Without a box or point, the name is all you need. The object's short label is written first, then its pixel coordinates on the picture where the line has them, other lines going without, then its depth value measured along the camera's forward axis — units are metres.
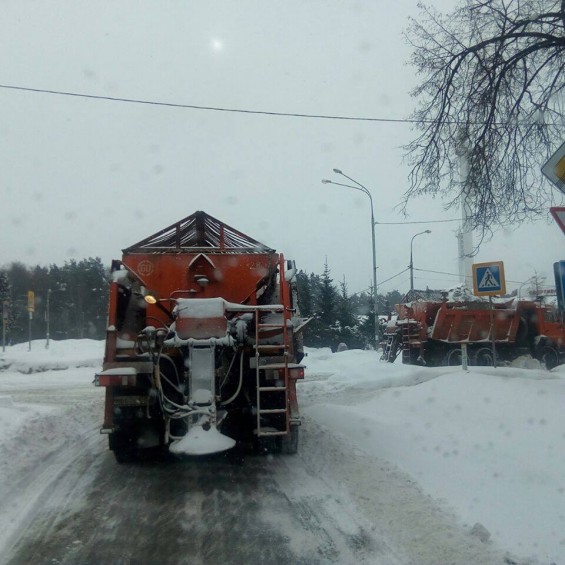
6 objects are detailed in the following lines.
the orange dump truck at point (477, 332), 20.56
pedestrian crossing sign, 11.85
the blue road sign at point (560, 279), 5.09
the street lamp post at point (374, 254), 27.92
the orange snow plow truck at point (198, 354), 7.02
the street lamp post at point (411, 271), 41.25
